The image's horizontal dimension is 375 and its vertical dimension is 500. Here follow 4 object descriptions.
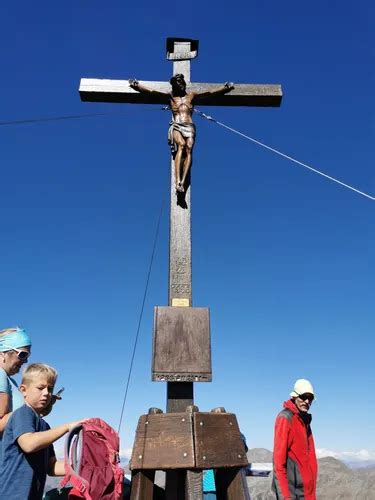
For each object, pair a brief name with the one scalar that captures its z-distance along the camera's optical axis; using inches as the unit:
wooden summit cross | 109.3
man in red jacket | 165.8
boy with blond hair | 97.5
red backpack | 96.5
